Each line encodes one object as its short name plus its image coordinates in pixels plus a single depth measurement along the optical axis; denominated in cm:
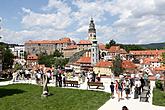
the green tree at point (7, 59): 3743
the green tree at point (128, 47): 8309
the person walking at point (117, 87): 933
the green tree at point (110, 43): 7754
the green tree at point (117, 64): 3583
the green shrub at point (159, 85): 1127
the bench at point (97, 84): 1114
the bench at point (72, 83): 1179
